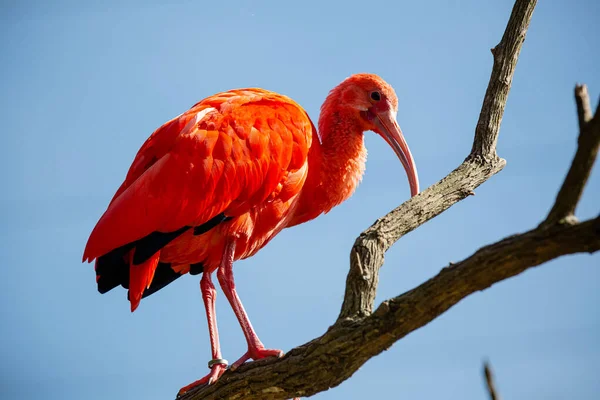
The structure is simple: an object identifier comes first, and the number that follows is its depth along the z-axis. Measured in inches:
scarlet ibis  452.4
